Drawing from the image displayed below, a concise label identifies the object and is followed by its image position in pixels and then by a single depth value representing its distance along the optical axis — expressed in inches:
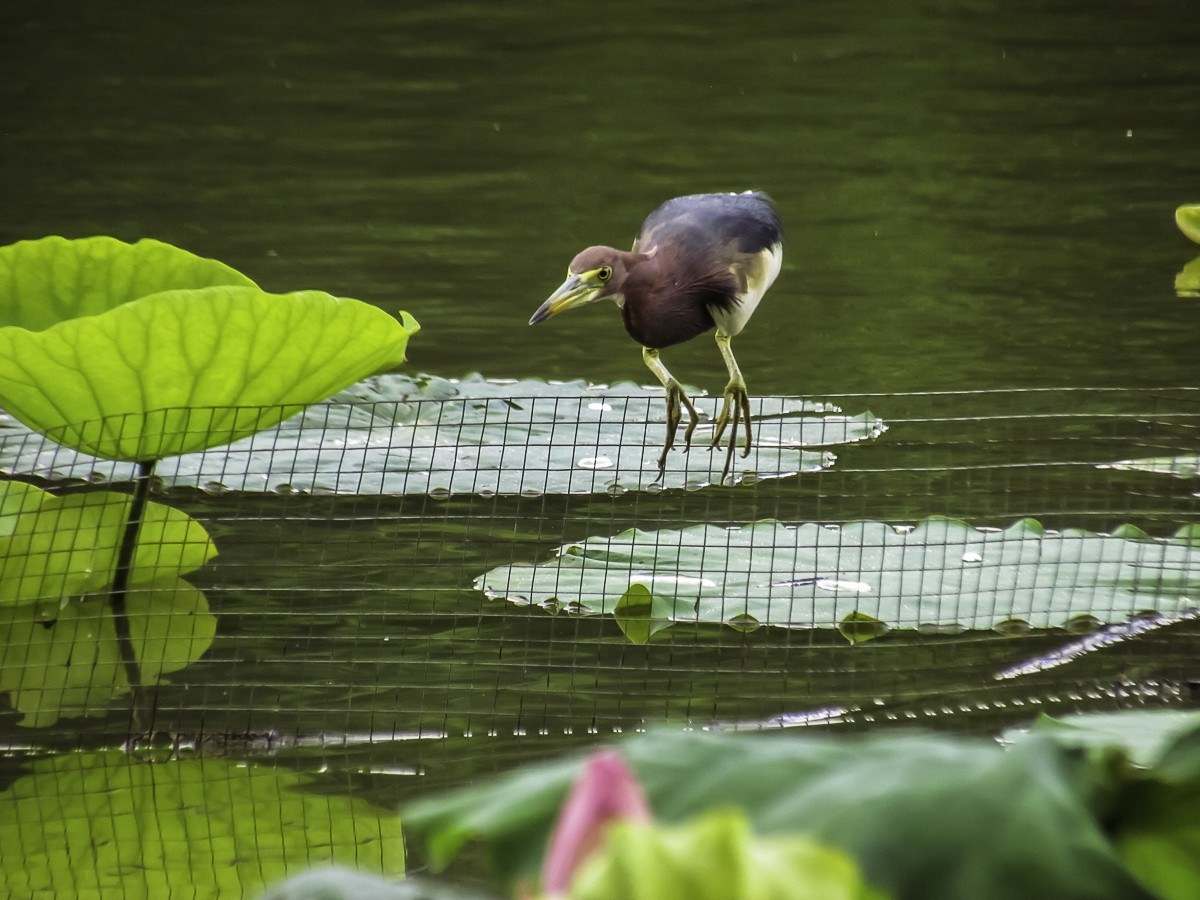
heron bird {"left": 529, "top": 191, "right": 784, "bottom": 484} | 464.0
